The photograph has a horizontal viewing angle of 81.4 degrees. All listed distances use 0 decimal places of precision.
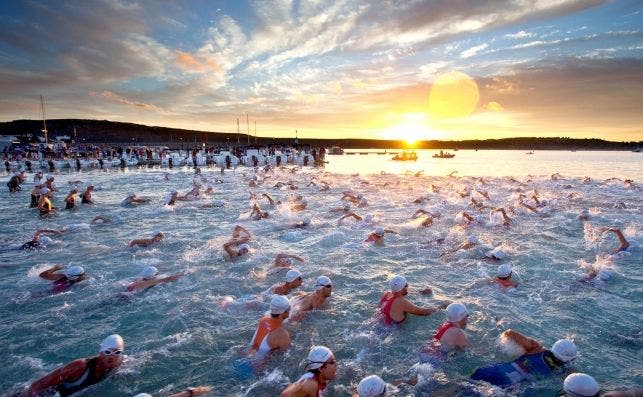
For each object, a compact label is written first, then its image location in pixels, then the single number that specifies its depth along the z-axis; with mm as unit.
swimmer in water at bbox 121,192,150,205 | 18766
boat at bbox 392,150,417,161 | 70750
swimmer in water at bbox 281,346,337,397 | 4098
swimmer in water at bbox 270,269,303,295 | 7855
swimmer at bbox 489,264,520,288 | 8070
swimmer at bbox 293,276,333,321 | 7055
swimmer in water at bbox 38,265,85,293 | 8359
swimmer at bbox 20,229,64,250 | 11492
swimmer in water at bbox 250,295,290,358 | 5606
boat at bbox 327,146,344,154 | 98038
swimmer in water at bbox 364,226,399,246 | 12055
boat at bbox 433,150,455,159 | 78606
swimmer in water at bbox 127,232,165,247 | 11625
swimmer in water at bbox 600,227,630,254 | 10656
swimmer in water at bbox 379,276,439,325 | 6621
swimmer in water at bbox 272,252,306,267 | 9789
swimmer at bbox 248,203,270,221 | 16044
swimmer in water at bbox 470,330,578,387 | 4918
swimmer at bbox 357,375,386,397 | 3771
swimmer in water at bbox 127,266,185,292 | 8219
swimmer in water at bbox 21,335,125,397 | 4629
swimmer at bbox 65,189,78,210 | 17484
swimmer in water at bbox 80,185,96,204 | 18812
